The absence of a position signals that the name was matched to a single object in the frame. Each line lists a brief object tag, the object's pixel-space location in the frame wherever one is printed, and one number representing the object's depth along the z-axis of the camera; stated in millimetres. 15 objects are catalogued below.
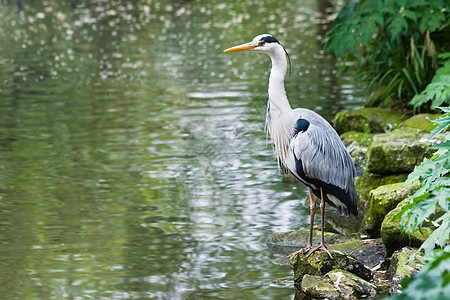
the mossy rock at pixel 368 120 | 18234
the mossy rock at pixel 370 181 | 14562
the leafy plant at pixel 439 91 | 14727
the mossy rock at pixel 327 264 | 11148
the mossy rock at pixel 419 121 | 15805
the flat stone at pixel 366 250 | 11966
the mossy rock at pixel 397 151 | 14150
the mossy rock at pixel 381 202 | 12586
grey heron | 11891
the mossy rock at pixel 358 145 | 16281
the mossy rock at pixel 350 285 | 10586
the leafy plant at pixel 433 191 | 7937
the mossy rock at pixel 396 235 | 11297
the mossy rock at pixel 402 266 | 10492
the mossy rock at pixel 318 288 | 10586
